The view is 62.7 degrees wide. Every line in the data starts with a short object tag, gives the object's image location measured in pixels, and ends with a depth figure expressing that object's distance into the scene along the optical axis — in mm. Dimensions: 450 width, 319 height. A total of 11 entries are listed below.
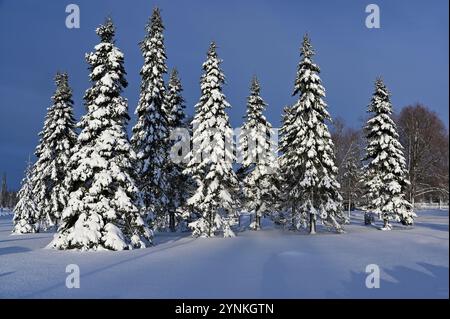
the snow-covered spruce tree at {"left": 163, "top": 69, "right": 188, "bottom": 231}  35438
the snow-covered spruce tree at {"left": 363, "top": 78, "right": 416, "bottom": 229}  32656
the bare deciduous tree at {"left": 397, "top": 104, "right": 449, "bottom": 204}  36625
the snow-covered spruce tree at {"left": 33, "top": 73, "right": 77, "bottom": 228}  38188
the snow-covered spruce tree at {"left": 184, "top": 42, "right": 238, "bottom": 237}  29750
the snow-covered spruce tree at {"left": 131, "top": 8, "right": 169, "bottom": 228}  32656
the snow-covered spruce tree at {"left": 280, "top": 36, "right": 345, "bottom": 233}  30656
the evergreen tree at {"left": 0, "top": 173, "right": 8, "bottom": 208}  133512
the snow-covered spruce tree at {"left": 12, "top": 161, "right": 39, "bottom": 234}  39344
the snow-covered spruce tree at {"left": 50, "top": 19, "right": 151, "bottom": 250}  21328
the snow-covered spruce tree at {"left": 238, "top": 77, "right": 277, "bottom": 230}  37812
